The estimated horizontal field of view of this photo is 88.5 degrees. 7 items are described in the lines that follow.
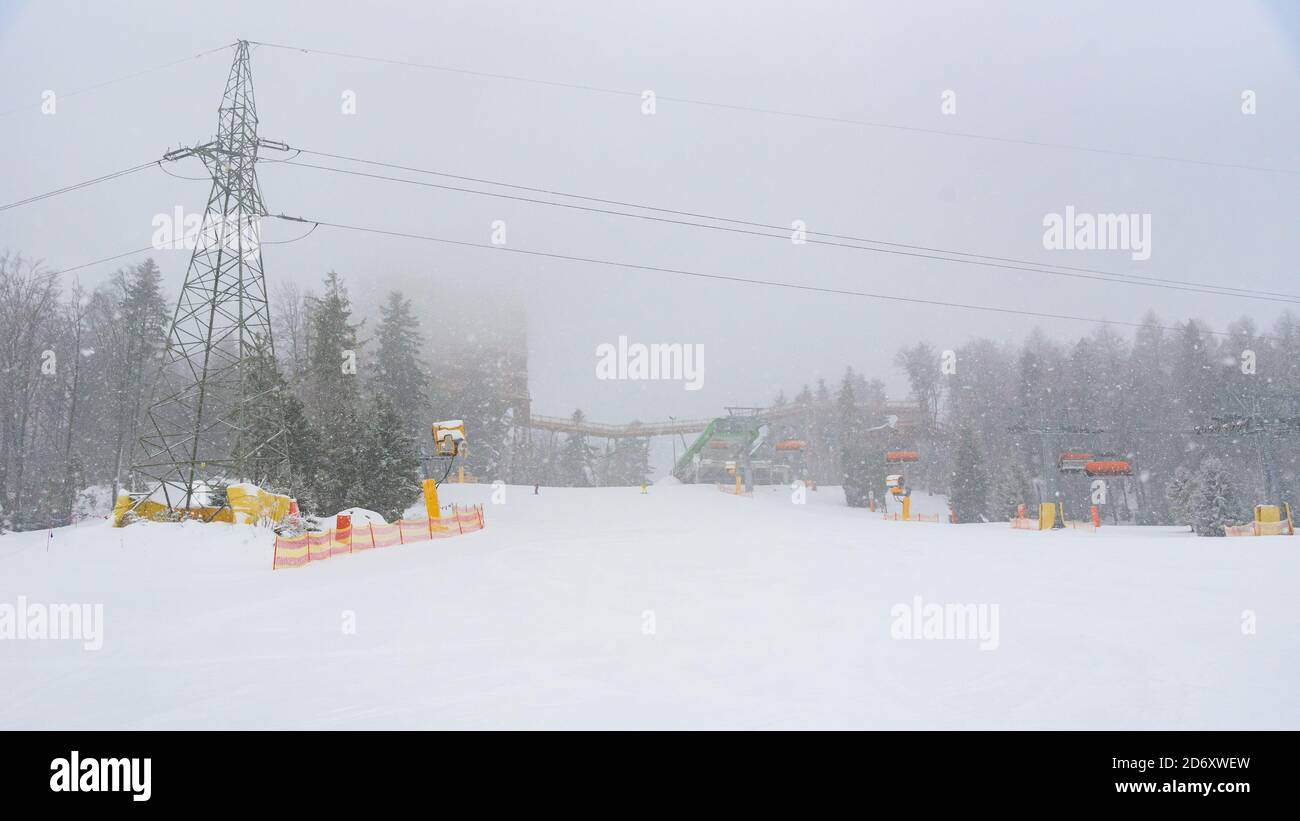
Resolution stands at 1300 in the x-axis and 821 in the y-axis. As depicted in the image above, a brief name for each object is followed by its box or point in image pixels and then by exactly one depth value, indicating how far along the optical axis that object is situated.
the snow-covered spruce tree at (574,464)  73.31
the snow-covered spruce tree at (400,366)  43.97
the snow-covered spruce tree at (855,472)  54.28
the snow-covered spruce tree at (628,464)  84.19
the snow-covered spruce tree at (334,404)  28.16
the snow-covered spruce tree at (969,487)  47.38
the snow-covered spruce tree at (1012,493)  45.06
